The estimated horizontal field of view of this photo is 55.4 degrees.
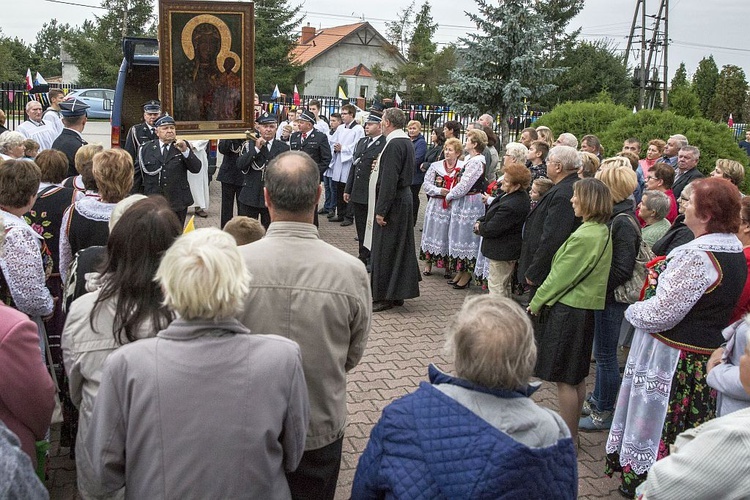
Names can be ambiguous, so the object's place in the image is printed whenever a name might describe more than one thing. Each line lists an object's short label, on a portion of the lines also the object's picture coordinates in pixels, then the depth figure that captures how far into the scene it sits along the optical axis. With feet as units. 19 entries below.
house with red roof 186.19
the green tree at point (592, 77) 110.83
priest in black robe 23.58
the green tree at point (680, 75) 138.92
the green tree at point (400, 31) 191.11
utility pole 82.89
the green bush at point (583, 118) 42.11
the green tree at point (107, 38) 124.47
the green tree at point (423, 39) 146.30
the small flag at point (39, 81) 41.73
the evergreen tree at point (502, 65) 56.80
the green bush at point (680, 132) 34.01
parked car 95.40
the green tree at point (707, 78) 130.58
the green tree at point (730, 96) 124.47
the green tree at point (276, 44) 136.66
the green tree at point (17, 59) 122.52
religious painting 22.41
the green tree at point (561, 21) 129.29
